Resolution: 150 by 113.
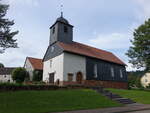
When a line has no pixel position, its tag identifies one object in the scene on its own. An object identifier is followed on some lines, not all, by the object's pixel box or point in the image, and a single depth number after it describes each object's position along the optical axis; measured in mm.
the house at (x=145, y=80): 48691
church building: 18096
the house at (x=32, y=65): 24948
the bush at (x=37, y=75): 23830
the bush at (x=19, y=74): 23078
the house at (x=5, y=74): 41580
